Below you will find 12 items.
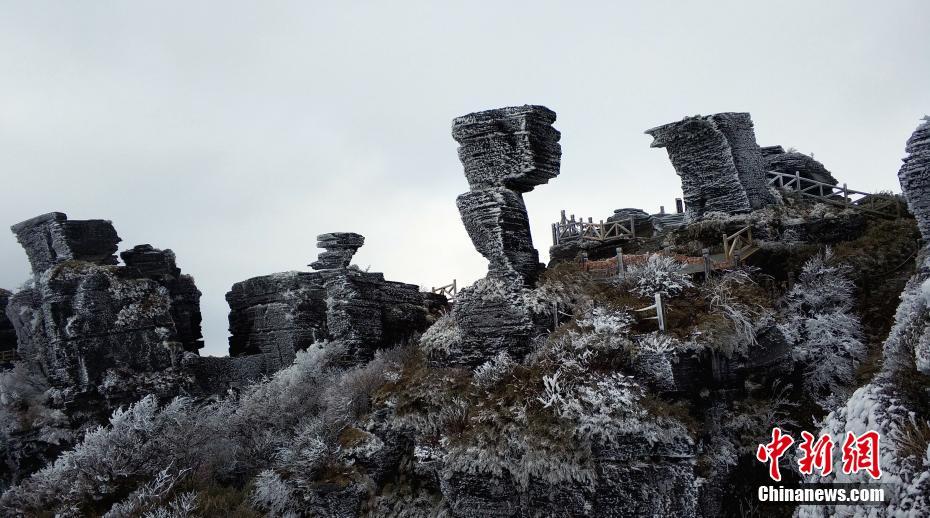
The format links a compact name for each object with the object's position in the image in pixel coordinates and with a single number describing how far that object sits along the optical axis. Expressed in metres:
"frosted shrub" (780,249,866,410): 16.09
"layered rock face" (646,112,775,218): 23.97
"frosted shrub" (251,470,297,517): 17.52
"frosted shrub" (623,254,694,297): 16.45
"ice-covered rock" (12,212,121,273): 27.23
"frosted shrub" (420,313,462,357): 18.45
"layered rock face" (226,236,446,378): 22.86
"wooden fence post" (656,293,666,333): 15.39
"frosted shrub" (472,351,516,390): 16.53
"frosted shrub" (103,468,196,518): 17.36
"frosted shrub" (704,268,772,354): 14.97
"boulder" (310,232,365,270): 23.44
